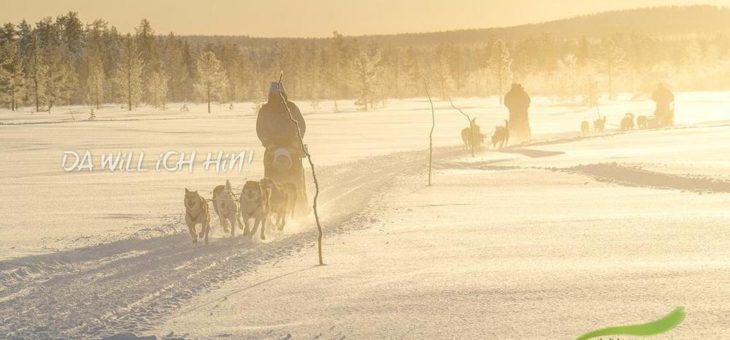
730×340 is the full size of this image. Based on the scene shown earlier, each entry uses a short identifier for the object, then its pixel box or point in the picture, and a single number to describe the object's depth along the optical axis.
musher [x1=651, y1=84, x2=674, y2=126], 45.93
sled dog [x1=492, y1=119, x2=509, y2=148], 33.44
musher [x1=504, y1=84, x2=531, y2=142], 37.91
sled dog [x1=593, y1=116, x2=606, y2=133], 43.59
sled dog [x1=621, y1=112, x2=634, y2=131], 44.31
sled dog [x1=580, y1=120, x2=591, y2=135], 42.78
